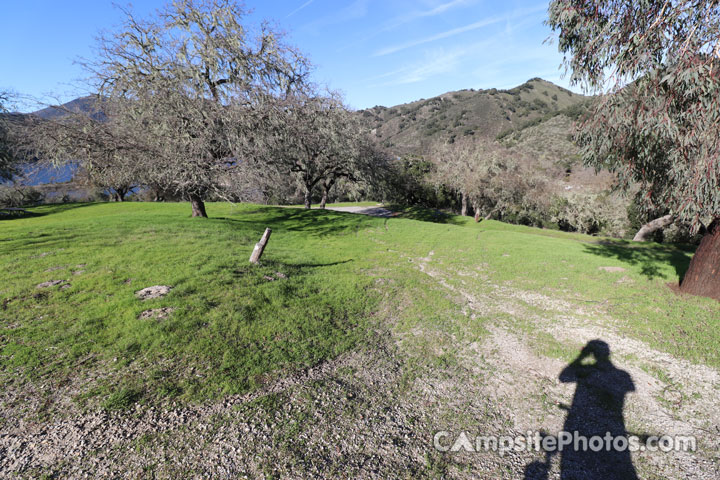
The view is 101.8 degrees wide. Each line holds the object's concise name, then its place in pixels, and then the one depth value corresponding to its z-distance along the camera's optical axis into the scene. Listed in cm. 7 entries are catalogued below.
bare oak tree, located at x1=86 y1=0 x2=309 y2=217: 1445
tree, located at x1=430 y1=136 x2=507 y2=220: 3288
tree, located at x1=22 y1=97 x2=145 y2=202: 1386
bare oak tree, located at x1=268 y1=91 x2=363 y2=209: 1770
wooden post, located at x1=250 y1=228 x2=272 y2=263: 994
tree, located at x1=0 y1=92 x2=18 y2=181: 2094
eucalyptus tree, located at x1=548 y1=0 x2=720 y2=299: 642
